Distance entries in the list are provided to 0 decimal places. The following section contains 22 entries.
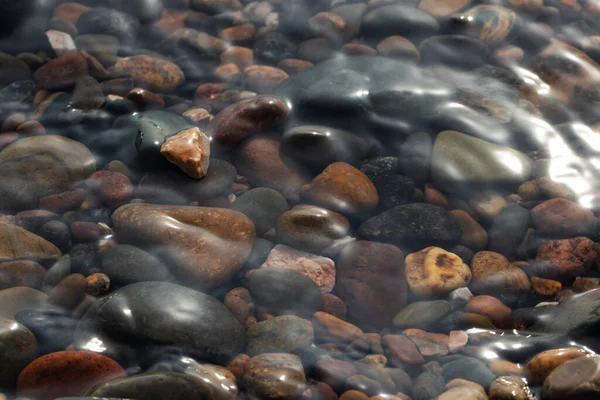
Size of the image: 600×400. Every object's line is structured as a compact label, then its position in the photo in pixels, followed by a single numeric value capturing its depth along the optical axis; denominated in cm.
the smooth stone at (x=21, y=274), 505
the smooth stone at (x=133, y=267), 504
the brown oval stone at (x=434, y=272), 515
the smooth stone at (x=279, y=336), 467
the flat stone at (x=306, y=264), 525
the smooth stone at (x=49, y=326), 461
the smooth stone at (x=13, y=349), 438
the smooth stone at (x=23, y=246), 523
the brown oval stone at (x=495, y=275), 523
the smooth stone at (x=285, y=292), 502
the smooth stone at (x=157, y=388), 407
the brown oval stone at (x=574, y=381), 402
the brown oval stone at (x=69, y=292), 491
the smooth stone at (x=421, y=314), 494
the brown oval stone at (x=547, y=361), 443
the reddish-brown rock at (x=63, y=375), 429
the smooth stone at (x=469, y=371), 448
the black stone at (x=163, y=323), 457
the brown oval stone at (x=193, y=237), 510
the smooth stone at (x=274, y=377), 435
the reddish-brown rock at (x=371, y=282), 502
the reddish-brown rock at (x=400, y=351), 465
